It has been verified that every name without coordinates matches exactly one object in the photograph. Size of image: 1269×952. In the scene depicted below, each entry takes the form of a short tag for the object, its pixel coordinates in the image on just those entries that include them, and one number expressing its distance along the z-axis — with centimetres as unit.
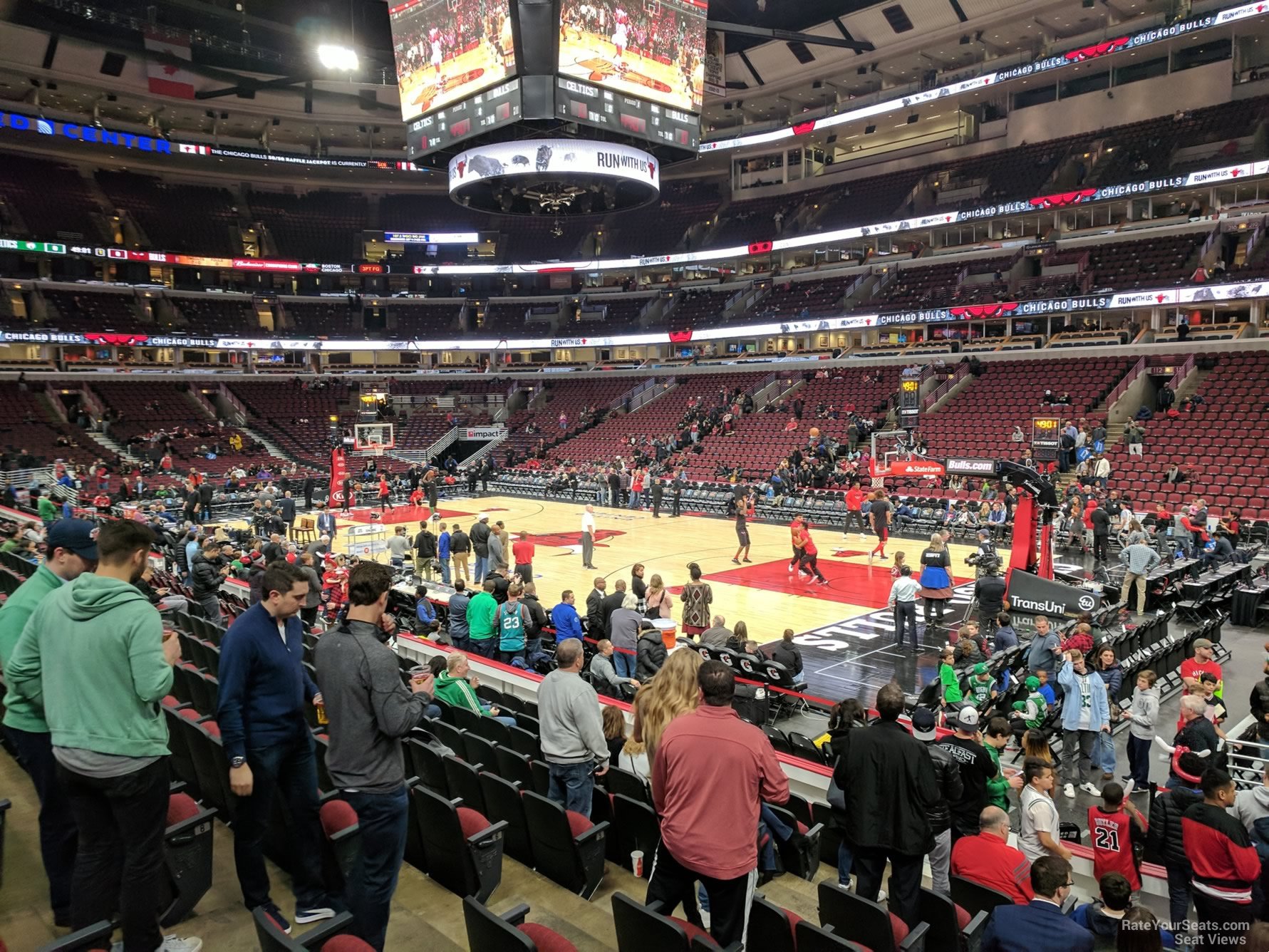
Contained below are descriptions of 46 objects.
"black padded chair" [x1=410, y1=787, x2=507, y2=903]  395
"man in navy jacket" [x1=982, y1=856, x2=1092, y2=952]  331
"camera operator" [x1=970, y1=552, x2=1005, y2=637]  1196
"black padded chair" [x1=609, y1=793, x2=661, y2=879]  454
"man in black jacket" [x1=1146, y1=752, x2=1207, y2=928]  498
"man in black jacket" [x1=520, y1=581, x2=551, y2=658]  1016
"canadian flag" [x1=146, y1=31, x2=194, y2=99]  3219
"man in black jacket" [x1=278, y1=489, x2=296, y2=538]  2173
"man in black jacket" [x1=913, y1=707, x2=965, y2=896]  454
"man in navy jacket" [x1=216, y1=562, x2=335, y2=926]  334
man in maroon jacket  314
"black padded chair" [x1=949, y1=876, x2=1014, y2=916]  413
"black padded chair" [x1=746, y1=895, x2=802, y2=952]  316
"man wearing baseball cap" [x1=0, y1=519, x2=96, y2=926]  339
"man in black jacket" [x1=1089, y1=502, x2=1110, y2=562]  1739
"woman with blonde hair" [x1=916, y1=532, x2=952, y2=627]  1267
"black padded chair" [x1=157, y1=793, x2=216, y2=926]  350
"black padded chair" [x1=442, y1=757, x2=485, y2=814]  477
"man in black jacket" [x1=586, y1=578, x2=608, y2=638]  1058
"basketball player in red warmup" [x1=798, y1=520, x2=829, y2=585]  1598
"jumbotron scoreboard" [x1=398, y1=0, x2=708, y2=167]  1681
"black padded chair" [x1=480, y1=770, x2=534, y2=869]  450
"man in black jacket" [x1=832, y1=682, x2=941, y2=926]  388
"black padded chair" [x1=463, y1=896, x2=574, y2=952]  268
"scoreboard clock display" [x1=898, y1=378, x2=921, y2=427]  2712
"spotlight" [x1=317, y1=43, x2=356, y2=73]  2689
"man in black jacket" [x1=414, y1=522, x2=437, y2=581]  1600
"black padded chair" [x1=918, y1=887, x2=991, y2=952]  382
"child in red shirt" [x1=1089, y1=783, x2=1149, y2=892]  499
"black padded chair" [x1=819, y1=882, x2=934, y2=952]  346
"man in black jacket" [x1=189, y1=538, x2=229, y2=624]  1010
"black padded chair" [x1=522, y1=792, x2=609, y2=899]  426
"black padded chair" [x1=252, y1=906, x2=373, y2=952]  258
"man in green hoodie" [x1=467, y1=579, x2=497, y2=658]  977
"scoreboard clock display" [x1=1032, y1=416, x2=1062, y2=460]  2450
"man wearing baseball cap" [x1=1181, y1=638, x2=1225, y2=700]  770
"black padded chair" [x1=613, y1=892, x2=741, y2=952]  290
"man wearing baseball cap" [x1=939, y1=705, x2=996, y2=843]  504
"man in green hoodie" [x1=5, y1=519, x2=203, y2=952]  288
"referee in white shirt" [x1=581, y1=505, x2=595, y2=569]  1786
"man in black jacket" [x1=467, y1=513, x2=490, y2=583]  1545
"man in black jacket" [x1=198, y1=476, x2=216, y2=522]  2484
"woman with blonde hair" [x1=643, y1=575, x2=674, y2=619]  1102
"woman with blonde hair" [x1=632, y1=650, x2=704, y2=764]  404
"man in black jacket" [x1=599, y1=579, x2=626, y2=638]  1027
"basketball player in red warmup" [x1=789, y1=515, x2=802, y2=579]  1605
